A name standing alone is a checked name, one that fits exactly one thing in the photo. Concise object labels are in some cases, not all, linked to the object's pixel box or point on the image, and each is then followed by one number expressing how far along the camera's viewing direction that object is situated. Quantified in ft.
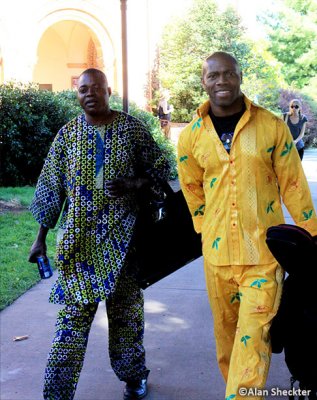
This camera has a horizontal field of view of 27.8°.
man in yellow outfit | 9.64
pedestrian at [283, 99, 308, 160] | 38.82
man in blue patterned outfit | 11.27
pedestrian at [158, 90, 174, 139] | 65.41
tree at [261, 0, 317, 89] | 133.59
